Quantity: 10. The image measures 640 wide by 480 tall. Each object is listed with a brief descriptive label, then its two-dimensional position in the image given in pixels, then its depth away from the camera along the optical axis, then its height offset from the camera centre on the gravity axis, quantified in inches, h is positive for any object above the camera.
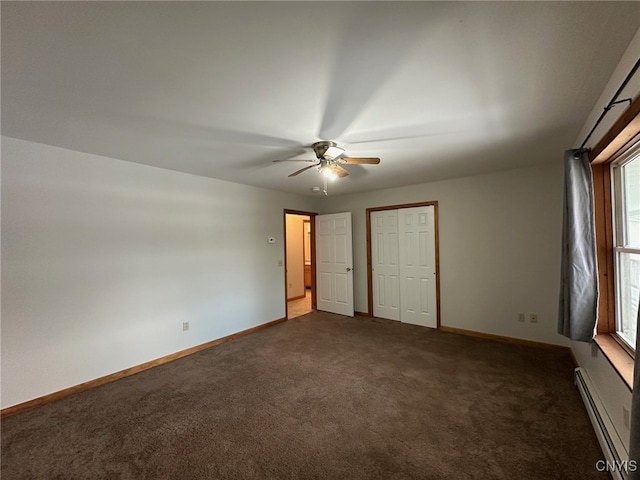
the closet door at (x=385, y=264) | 185.2 -15.4
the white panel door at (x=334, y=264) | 200.4 -15.7
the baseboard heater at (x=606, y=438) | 58.6 -49.2
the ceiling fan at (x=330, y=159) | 95.3 +32.1
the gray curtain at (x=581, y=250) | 83.0 -3.5
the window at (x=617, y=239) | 70.1 -0.2
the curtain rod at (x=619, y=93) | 50.5 +31.9
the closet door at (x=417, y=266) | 169.5 -15.4
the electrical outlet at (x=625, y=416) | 59.7 -40.7
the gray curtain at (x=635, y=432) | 39.2 -29.3
